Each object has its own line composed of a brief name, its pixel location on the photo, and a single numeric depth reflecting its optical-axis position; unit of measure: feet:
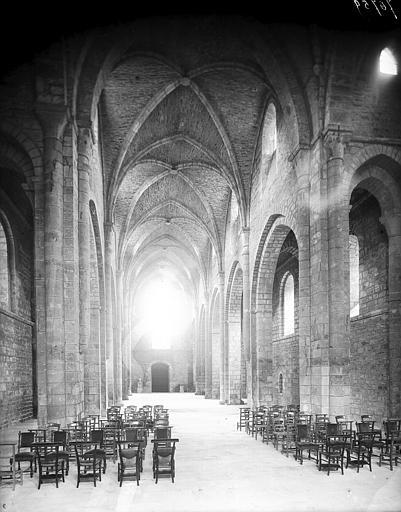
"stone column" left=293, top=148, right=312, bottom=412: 51.90
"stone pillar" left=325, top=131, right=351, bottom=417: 48.08
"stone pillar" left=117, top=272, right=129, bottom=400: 126.00
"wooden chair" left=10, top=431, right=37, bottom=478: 32.14
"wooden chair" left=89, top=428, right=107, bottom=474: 35.90
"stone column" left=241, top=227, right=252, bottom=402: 76.07
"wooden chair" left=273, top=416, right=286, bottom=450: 43.09
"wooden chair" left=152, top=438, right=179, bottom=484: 32.22
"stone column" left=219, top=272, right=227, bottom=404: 102.35
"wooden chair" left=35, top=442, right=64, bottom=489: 30.48
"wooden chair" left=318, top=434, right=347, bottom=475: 33.45
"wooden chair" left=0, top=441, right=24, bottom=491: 29.96
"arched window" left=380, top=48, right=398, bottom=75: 52.60
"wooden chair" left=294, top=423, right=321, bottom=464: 36.01
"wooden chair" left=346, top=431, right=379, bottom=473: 34.13
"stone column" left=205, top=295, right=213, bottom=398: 122.72
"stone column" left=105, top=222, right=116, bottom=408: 80.48
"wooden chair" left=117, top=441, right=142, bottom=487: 31.24
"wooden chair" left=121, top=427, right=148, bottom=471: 36.52
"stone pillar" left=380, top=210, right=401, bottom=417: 51.39
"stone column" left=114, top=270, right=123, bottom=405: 104.77
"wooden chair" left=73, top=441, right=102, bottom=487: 30.96
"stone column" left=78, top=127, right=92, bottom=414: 51.85
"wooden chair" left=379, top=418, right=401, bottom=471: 35.06
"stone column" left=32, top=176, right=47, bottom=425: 44.91
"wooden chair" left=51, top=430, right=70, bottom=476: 36.32
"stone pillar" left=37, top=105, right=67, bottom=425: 44.96
